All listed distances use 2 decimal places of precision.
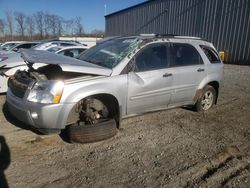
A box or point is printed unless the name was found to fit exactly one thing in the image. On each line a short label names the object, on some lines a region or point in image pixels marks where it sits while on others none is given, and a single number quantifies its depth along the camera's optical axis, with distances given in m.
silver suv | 3.56
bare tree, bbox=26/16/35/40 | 55.78
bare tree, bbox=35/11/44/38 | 56.44
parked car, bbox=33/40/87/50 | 11.38
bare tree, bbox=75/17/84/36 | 56.98
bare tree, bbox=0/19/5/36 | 48.70
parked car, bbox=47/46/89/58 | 8.50
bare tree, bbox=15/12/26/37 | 56.00
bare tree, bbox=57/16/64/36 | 56.63
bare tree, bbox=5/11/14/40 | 55.57
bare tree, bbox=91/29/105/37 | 63.43
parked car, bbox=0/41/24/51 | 18.40
